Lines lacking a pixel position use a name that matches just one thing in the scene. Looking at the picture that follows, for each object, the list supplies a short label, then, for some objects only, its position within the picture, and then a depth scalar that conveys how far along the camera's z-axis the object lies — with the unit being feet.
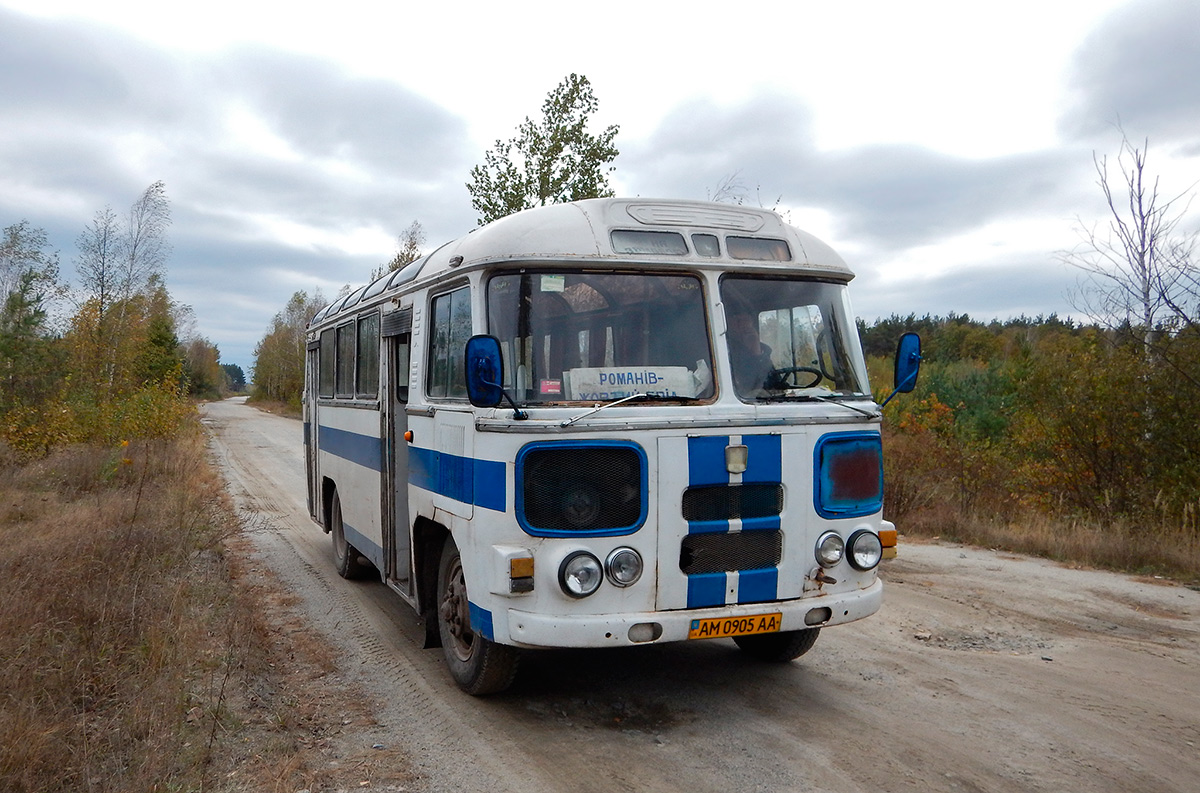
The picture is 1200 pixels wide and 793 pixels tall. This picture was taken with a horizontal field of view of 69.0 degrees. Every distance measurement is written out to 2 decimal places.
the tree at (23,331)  54.39
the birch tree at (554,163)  49.11
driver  15.98
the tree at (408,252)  78.48
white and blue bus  14.52
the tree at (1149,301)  35.19
